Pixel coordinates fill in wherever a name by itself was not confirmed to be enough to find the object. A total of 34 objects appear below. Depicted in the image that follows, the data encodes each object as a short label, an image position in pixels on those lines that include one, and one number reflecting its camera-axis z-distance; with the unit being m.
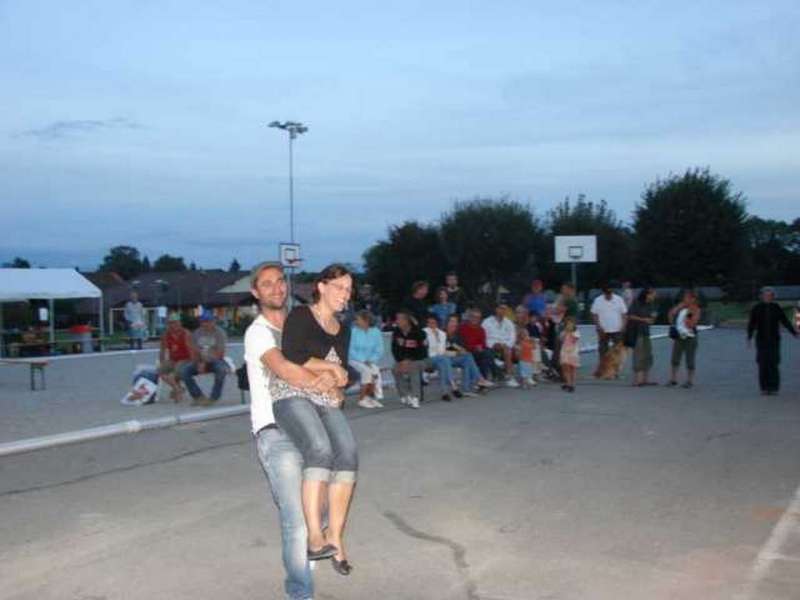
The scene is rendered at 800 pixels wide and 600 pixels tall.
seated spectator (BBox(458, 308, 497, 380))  15.91
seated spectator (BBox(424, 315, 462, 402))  14.86
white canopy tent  29.27
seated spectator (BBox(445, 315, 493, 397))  15.26
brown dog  17.77
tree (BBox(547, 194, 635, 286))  60.88
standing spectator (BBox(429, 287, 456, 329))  16.49
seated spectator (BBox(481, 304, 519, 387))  16.56
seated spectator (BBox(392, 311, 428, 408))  14.21
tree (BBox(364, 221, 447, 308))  64.06
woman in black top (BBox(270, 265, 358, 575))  4.63
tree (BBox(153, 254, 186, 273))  134.88
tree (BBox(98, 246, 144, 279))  133.50
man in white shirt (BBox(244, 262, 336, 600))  4.59
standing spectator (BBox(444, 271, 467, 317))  17.53
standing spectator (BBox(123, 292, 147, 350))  31.50
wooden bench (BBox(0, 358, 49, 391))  17.55
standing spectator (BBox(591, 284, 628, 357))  17.78
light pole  36.59
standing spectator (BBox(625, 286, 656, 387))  16.45
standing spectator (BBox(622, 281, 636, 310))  18.27
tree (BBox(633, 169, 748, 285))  54.69
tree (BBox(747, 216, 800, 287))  92.88
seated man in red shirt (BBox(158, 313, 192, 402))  14.52
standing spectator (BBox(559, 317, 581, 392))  15.88
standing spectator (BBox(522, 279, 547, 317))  18.34
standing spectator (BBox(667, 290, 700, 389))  15.97
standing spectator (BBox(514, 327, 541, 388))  16.58
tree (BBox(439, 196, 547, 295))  59.78
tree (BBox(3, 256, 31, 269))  90.78
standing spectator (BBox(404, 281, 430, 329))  15.06
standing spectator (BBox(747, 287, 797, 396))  14.77
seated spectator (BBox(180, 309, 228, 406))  14.07
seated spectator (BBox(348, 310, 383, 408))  14.04
